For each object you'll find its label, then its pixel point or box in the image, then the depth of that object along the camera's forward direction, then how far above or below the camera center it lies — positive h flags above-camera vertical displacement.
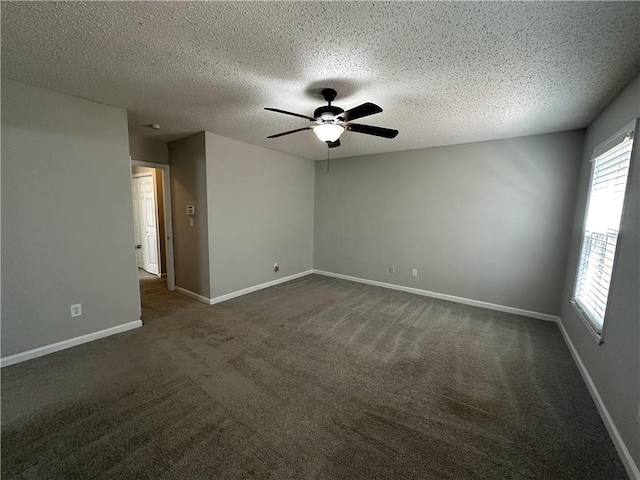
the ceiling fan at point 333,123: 2.20 +0.76
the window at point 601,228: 2.06 -0.08
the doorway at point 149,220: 5.10 -0.25
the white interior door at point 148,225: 5.18 -0.35
